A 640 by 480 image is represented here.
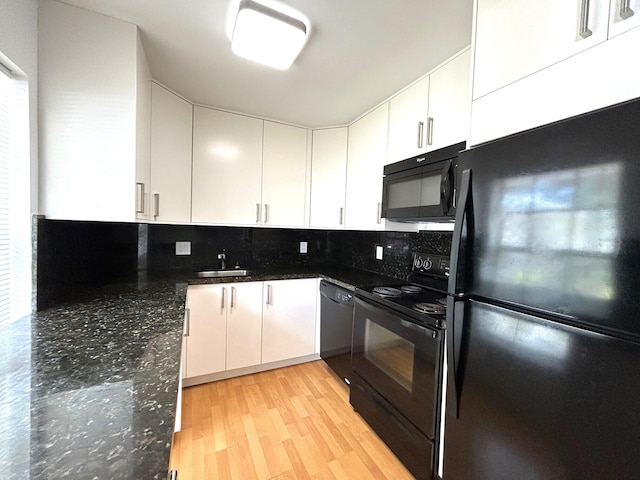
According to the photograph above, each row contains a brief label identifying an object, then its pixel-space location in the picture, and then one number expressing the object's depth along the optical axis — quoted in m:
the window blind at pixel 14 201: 1.10
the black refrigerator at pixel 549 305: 0.65
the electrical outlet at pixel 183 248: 2.46
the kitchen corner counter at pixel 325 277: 2.04
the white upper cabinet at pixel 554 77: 0.71
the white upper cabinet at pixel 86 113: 1.21
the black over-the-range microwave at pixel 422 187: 1.42
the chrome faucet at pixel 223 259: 2.59
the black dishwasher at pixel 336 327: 2.02
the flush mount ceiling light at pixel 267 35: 1.19
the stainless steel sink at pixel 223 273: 2.43
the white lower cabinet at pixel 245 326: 2.04
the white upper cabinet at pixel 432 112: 1.43
